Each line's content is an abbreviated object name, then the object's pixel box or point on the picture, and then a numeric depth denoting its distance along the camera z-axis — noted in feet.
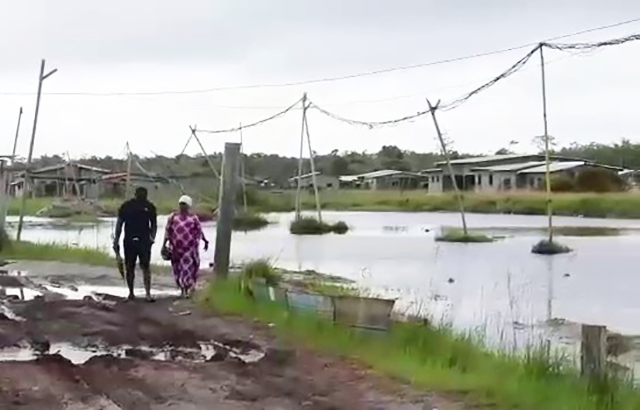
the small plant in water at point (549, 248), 111.45
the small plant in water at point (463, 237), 132.36
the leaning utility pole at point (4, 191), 93.45
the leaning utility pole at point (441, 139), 122.34
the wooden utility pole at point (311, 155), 147.85
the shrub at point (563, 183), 251.39
